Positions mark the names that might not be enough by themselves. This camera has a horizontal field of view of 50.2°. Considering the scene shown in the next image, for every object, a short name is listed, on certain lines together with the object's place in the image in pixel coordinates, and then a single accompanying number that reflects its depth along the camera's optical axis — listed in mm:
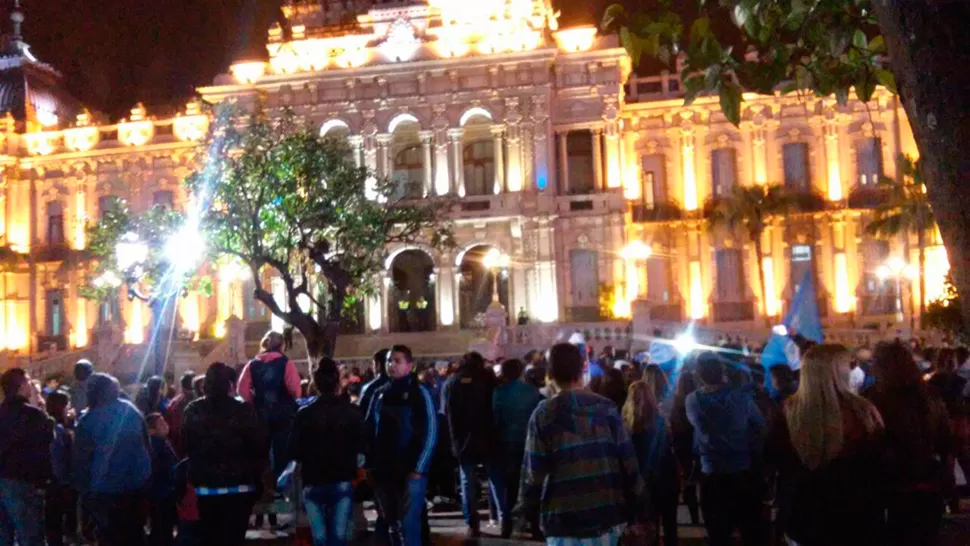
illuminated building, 36156
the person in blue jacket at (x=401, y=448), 8312
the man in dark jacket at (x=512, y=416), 10352
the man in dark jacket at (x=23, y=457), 8672
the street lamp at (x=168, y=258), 23406
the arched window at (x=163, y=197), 43031
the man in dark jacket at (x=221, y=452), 7465
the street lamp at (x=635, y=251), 33844
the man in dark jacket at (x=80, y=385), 11672
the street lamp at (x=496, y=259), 36156
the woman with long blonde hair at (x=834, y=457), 5227
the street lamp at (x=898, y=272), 36656
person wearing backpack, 9930
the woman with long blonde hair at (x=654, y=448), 8492
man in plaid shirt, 5578
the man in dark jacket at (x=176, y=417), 10555
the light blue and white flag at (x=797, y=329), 13477
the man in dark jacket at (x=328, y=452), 7723
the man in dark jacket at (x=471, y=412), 10453
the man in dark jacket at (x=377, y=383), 9344
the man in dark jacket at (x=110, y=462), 7895
